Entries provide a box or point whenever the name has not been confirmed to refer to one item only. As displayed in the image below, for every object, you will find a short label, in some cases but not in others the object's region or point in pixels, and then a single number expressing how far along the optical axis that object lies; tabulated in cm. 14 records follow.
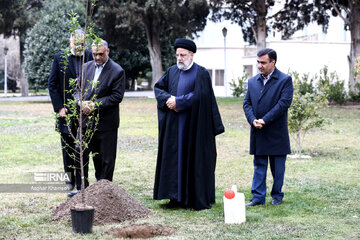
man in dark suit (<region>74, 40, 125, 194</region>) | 772
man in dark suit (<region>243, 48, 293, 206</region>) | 730
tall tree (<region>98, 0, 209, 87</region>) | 3250
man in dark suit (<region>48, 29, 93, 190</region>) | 819
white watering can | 641
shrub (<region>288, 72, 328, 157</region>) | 1222
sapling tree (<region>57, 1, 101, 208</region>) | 616
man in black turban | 723
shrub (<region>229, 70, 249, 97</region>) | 3663
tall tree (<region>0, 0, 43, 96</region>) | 3987
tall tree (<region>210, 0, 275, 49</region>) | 3131
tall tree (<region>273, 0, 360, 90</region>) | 3086
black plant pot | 592
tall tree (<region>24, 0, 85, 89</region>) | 3316
